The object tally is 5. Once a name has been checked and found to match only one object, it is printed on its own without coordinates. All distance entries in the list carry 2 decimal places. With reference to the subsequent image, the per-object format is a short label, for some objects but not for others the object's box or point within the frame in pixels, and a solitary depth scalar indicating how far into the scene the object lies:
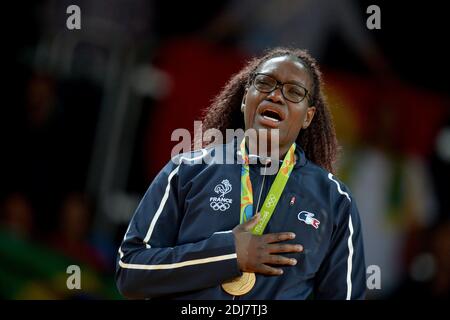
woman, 6.89
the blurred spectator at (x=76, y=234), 13.43
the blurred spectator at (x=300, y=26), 15.48
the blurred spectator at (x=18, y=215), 13.17
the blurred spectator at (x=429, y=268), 13.52
